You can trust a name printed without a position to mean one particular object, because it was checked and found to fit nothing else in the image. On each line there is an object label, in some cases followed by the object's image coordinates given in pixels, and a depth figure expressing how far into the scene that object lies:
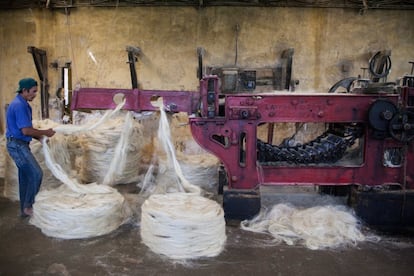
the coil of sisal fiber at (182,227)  3.32
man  3.94
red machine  3.99
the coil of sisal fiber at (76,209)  3.63
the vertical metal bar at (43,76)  7.12
